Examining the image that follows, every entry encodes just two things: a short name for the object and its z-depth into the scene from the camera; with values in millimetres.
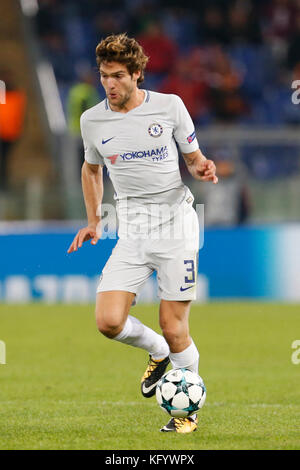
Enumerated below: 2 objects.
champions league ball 11477
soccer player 11859
